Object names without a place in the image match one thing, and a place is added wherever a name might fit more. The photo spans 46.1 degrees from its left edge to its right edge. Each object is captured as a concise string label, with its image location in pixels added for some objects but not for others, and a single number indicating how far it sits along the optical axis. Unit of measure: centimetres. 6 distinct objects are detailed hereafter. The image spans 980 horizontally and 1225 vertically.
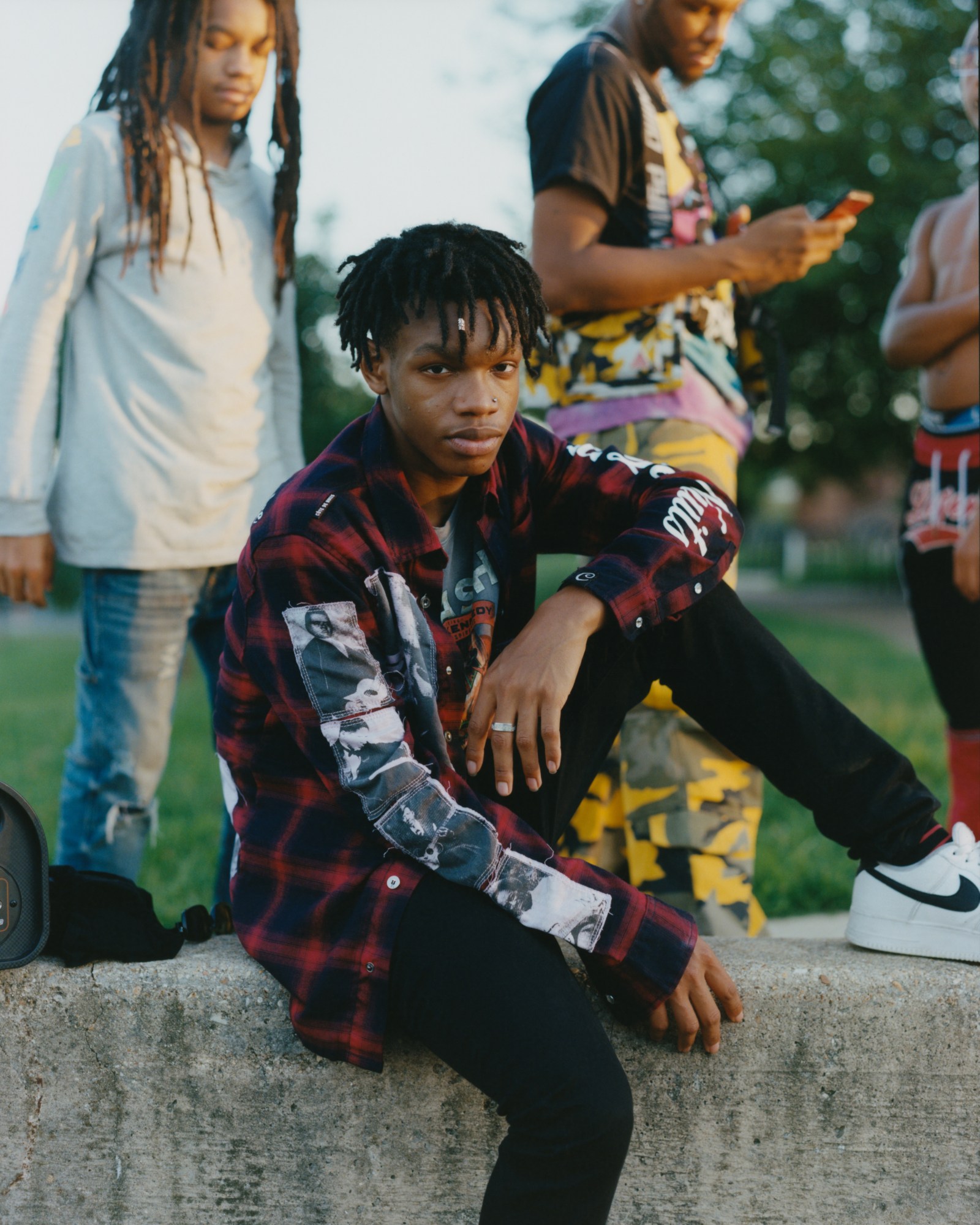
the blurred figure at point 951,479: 284
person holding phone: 249
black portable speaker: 188
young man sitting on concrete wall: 164
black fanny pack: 188
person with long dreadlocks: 244
